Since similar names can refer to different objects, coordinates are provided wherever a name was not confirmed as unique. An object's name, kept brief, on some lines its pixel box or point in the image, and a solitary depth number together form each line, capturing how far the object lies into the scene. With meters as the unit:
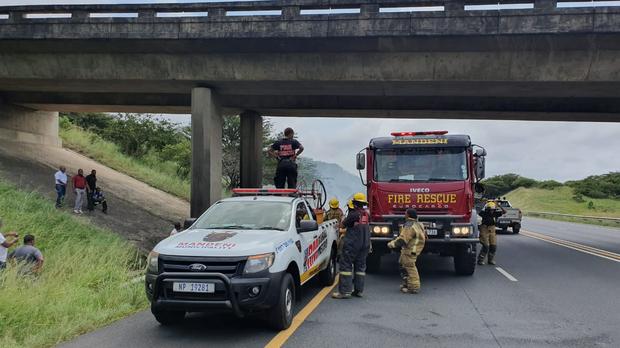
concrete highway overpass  13.05
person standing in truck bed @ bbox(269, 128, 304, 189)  12.91
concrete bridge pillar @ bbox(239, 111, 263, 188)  19.44
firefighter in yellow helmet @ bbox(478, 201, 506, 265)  12.83
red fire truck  10.18
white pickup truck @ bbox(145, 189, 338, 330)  5.72
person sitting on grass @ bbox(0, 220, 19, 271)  8.20
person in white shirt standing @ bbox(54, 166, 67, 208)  14.23
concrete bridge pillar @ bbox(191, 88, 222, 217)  15.30
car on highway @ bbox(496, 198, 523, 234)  25.13
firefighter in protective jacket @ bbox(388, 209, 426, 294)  8.96
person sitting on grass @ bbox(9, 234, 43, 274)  8.27
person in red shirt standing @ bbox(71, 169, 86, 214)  14.22
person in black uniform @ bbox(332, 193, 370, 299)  8.34
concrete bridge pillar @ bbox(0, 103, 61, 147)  19.61
